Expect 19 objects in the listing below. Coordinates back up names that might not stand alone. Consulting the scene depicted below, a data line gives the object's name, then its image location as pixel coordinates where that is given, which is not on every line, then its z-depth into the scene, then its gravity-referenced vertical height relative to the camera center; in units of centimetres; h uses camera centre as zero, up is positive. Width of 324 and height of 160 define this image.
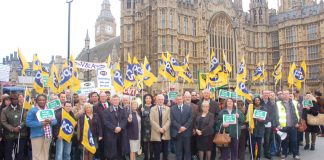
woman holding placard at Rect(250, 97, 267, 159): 1053 -132
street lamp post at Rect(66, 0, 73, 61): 1900 +430
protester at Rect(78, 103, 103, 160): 934 -108
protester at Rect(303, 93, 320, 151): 1274 -107
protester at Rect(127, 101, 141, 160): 992 -134
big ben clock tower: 9988 +1902
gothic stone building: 3856 +720
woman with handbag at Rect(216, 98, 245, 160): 985 -125
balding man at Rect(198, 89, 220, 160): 1062 -60
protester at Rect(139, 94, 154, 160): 1048 -129
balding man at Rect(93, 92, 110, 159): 982 -68
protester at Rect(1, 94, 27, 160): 930 -114
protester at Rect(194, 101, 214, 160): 980 -132
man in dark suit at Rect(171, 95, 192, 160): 995 -123
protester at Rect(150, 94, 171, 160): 1003 -114
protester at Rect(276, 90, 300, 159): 1120 -112
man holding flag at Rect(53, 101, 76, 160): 904 -122
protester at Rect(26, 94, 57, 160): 877 -125
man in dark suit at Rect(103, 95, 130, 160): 962 -129
